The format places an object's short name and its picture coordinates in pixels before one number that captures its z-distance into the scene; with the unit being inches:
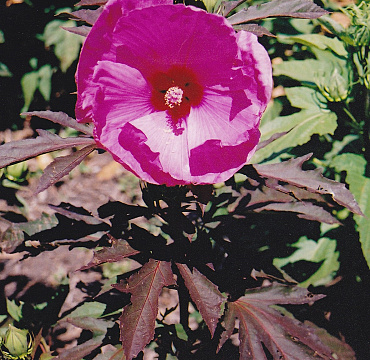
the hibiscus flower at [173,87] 31.8
